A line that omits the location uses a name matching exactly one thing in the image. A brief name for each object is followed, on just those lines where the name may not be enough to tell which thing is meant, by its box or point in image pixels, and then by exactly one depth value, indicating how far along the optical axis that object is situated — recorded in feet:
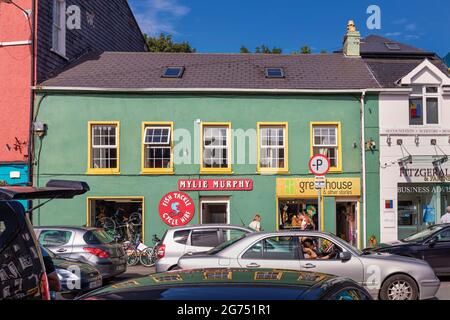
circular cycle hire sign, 60.49
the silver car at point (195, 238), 40.11
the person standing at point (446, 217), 57.06
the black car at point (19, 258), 13.92
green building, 60.75
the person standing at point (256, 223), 57.41
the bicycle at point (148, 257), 54.39
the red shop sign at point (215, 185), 60.70
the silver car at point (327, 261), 30.76
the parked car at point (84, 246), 40.96
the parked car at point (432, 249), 43.14
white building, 60.59
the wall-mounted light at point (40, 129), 60.54
